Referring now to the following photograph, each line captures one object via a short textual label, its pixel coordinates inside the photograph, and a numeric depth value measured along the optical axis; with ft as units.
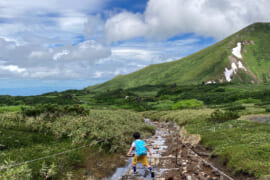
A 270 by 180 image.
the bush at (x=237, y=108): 132.26
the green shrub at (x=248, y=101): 188.51
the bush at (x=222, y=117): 95.76
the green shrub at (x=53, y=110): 78.76
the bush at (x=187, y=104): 208.50
